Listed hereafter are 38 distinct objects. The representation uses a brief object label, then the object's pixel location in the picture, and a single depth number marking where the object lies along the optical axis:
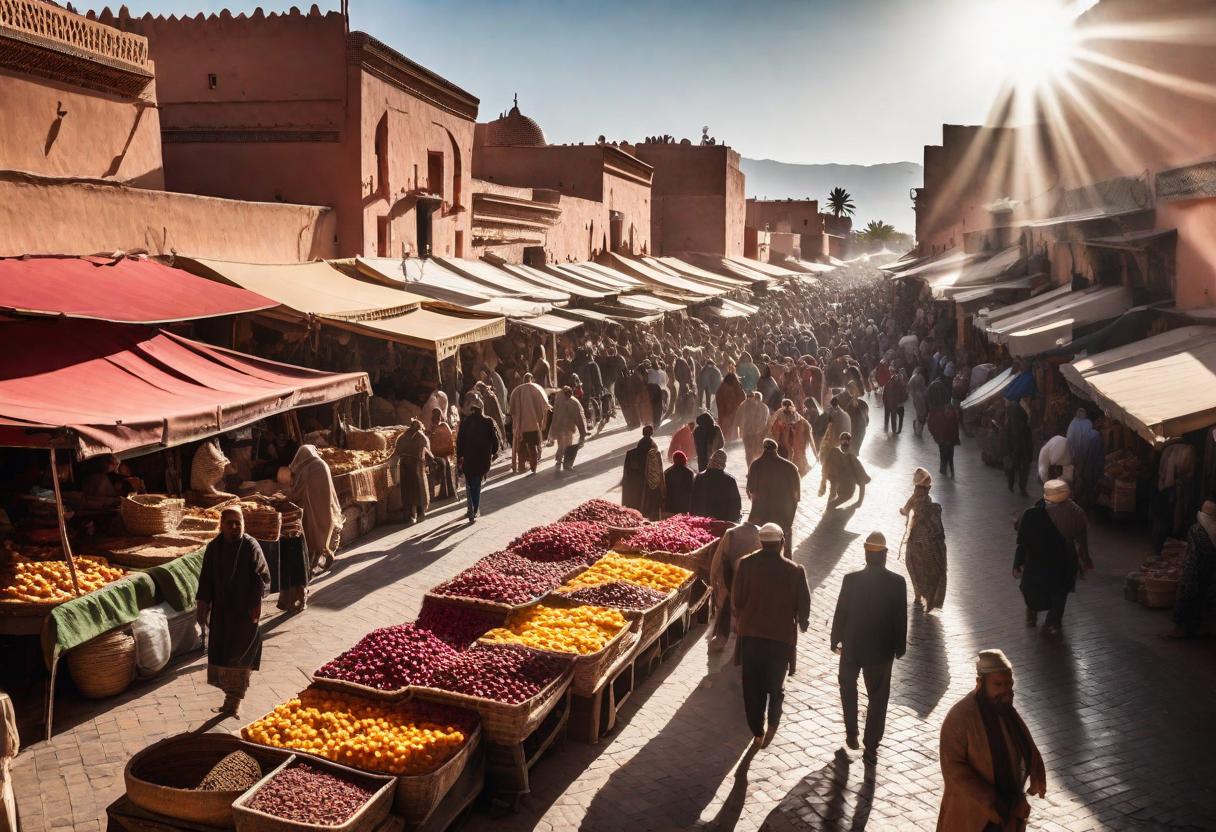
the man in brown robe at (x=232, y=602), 7.29
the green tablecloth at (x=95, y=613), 7.09
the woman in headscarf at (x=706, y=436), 14.09
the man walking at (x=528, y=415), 15.41
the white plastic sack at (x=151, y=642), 7.80
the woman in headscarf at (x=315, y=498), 10.12
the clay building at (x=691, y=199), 46.94
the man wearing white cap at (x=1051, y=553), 9.01
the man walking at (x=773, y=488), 10.11
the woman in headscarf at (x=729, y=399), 17.14
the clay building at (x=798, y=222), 80.75
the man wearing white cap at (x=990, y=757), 4.93
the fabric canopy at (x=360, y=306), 13.33
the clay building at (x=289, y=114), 18.45
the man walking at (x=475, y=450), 12.79
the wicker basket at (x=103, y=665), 7.47
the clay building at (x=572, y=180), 31.14
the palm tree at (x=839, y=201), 116.94
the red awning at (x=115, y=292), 9.44
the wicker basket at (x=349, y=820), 4.93
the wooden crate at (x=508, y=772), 6.14
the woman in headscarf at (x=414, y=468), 12.74
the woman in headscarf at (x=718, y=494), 10.30
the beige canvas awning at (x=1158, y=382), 8.87
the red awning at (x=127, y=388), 7.66
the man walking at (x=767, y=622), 6.93
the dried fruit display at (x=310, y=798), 5.04
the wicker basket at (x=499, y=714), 6.04
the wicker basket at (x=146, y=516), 8.82
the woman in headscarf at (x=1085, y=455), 12.27
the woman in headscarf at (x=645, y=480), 11.20
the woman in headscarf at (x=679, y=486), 10.91
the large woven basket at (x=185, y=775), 5.16
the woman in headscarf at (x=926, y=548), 9.54
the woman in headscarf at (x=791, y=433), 13.85
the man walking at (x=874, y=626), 6.75
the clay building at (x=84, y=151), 10.93
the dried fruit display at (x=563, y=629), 6.99
